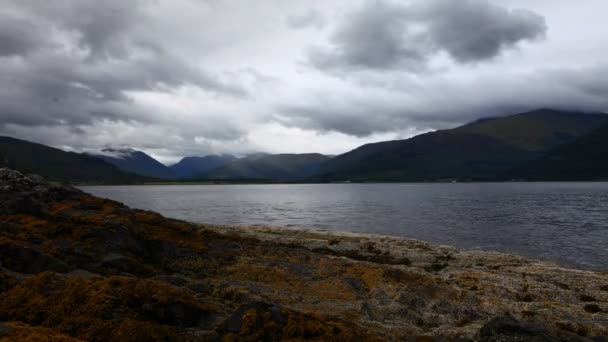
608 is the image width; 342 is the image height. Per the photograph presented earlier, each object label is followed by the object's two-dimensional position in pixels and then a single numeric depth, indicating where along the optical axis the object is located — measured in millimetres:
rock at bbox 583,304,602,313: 21688
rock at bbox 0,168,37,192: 34875
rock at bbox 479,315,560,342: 13070
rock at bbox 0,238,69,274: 15492
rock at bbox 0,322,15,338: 9222
